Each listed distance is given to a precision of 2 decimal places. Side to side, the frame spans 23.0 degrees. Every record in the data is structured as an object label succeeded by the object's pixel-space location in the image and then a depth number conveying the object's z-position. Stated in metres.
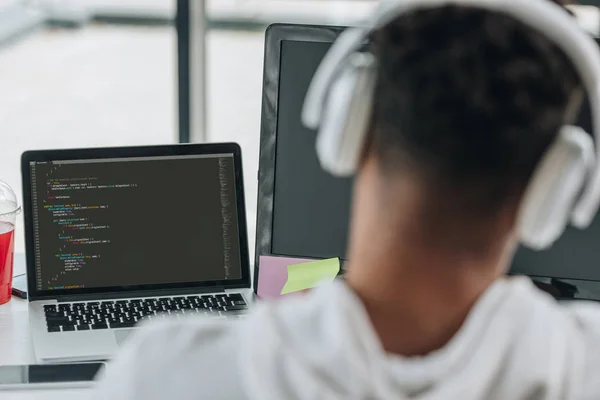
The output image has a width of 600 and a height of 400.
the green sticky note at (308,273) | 1.94
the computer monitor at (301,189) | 1.90
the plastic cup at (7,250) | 1.97
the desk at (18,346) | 1.80
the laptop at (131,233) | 1.94
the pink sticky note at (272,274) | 1.97
